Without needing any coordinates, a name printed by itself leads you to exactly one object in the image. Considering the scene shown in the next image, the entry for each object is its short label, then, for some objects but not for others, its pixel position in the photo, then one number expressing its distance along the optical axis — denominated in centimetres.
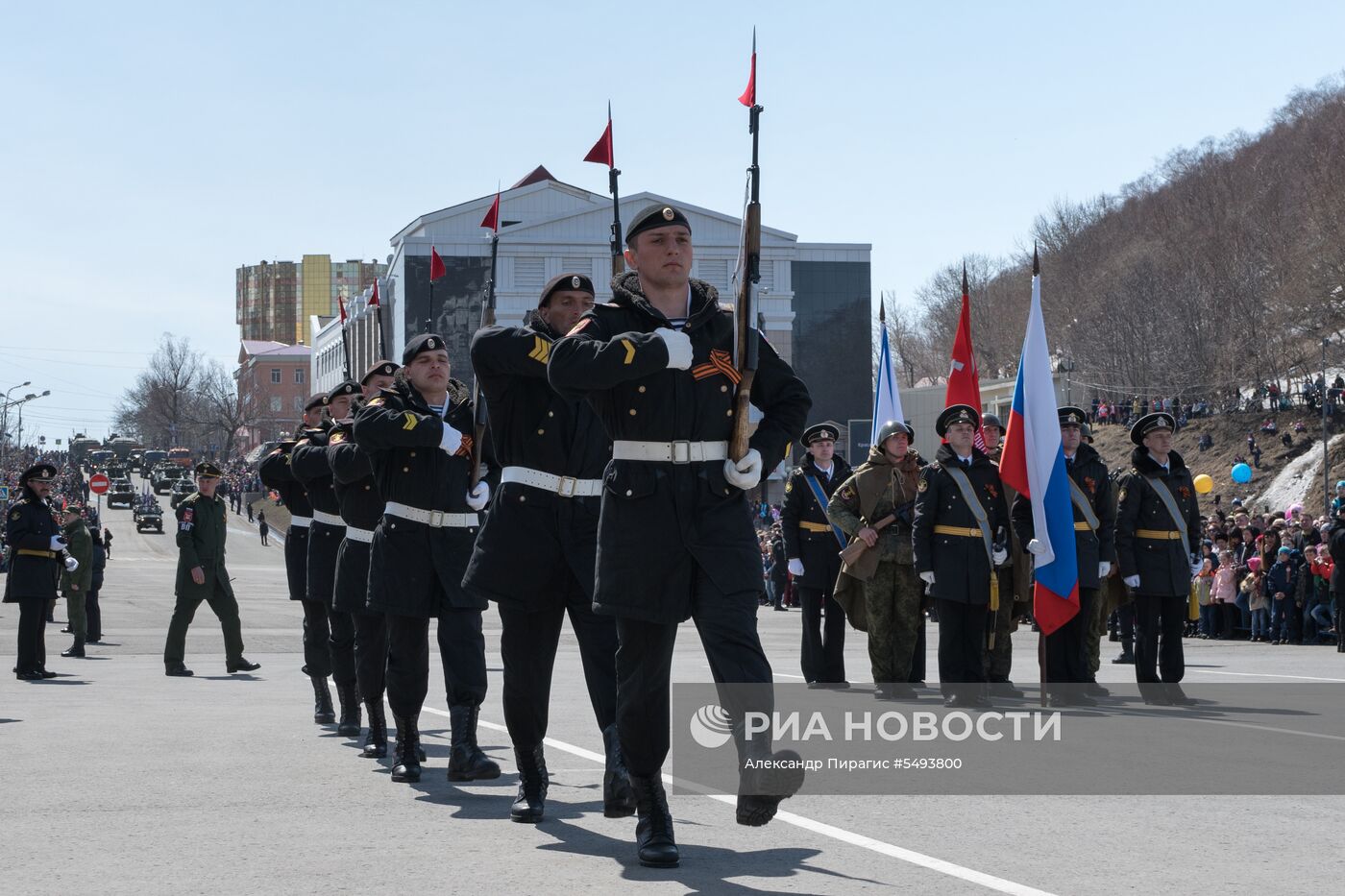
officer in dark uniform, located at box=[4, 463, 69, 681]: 1641
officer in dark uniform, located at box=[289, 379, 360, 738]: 1001
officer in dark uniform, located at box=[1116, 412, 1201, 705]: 1188
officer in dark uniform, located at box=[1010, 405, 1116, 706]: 1217
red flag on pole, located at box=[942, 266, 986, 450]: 1387
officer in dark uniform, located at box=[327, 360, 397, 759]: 891
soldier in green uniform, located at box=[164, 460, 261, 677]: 1636
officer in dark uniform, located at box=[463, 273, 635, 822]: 676
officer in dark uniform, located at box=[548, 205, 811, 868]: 572
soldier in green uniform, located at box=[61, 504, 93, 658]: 2009
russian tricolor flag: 1177
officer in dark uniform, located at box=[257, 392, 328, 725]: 1096
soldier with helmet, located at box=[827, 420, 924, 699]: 1255
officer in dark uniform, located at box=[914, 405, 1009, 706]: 1141
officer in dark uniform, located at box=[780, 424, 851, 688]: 1295
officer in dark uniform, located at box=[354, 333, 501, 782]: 809
